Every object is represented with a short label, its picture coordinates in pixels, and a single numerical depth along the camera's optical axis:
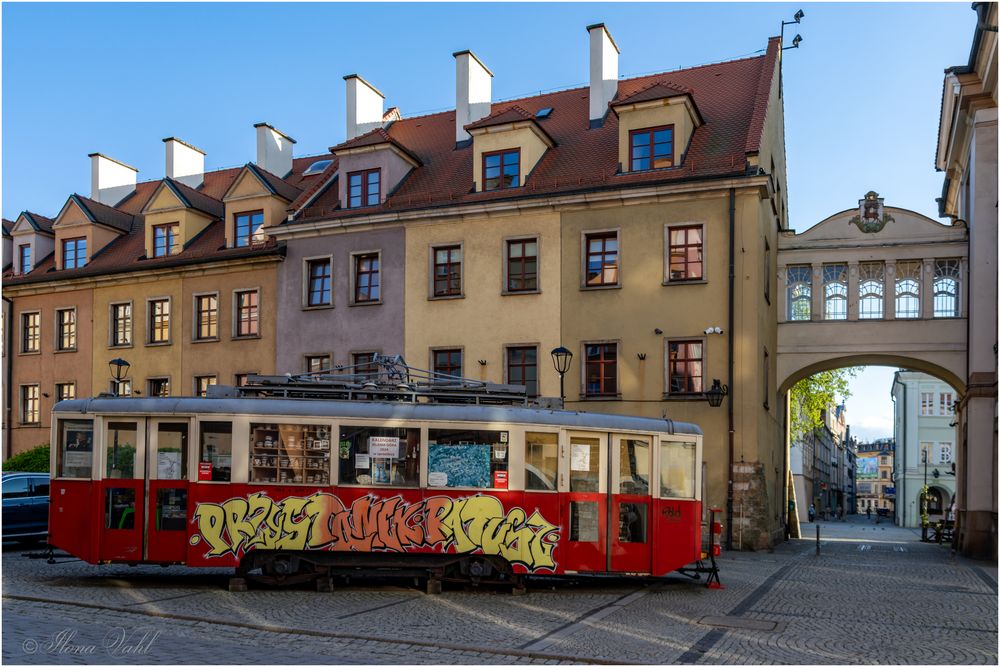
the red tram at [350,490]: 14.59
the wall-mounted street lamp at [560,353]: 21.59
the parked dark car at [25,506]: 20.52
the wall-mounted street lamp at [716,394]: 25.23
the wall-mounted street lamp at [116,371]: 33.25
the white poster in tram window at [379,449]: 14.78
